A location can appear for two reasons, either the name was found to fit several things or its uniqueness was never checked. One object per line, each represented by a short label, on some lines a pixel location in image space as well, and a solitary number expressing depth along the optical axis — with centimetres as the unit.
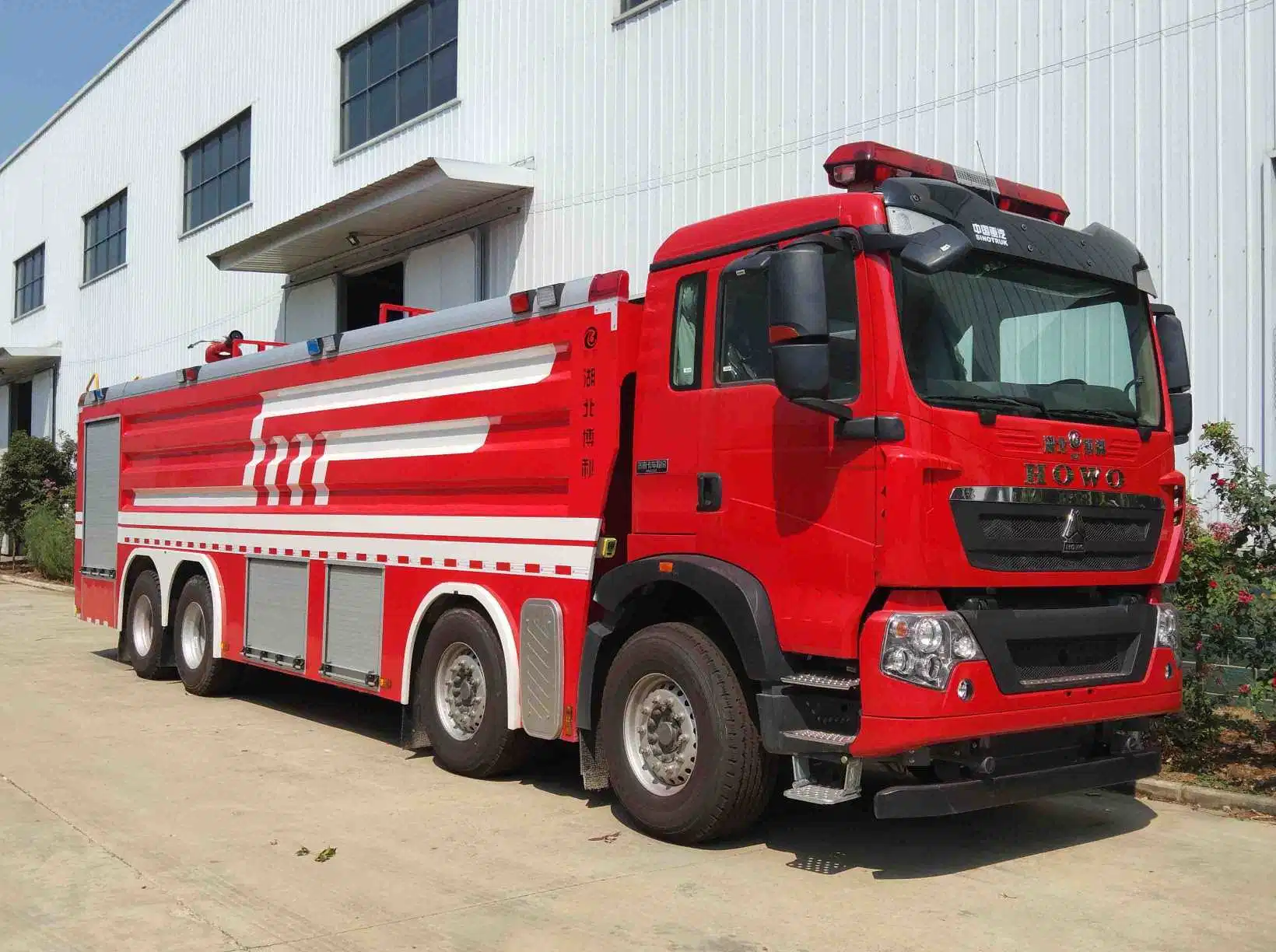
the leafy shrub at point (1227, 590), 724
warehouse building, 906
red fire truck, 550
